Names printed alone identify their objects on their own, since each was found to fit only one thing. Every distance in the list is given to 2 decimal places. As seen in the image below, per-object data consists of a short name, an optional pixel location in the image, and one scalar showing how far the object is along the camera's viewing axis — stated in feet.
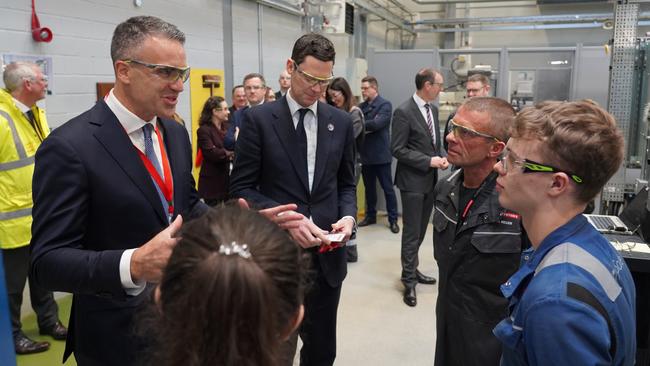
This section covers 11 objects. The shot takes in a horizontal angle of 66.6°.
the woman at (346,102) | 15.74
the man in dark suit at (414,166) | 12.95
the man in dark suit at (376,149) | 18.39
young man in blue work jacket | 3.19
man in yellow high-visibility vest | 9.45
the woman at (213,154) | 14.34
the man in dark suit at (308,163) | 6.95
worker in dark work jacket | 5.66
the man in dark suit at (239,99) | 16.57
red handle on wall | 10.80
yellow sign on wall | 16.17
